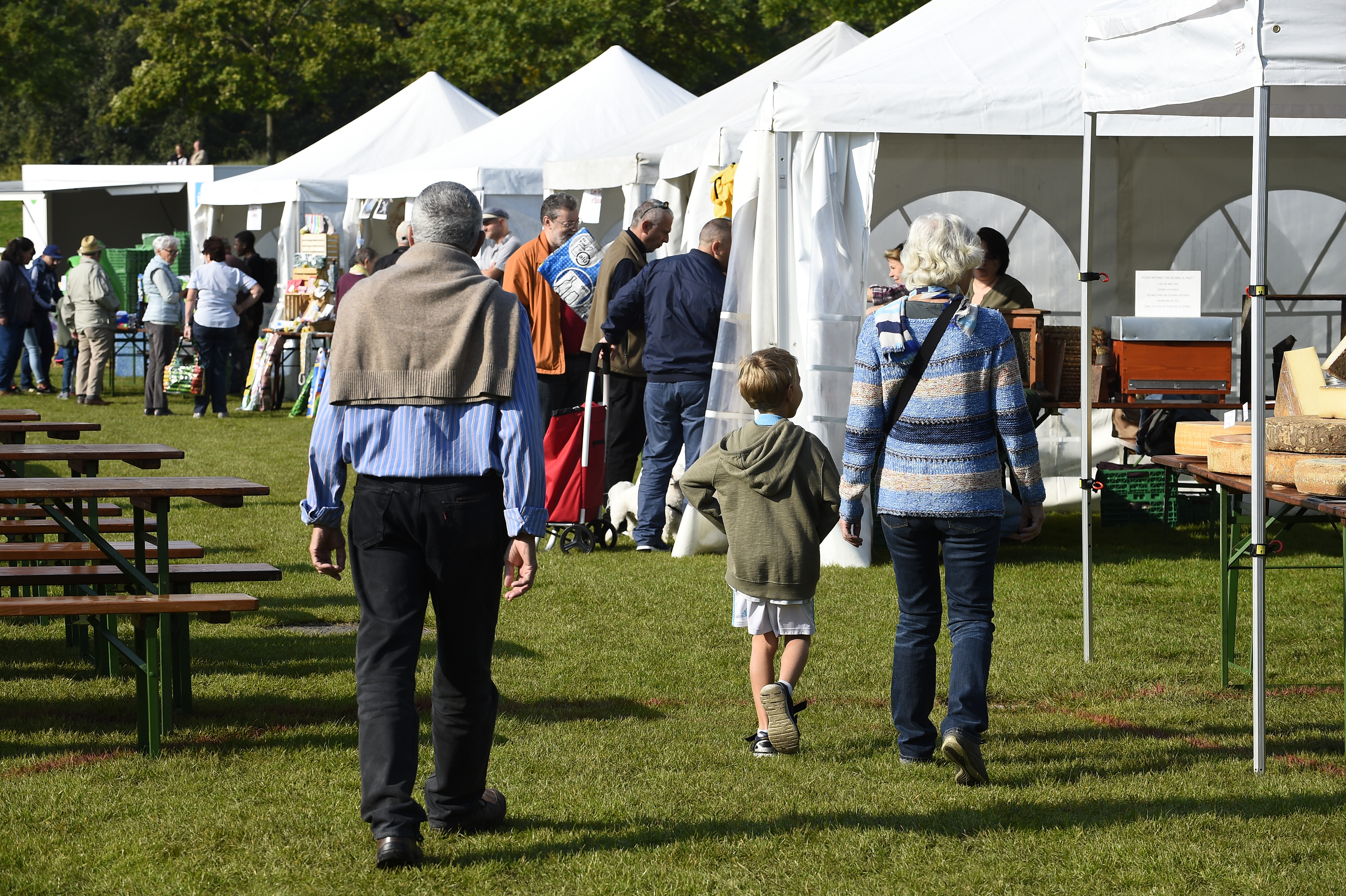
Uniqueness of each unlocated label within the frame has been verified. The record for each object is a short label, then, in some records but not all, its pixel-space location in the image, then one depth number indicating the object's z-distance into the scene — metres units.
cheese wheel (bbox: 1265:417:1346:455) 10.51
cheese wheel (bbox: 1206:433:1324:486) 10.66
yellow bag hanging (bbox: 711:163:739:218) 20.53
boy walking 10.50
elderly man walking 7.95
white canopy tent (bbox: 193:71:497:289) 40.47
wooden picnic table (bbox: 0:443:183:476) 12.60
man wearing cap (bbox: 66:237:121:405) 37.37
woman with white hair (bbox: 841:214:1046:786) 9.70
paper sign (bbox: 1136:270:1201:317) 14.98
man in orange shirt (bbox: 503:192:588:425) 20.23
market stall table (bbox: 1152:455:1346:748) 10.94
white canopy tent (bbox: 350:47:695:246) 35.03
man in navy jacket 19.22
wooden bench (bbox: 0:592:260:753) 10.24
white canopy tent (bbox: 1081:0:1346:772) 9.95
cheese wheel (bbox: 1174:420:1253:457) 12.24
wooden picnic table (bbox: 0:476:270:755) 10.46
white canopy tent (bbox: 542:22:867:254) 22.62
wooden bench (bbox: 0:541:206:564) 12.12
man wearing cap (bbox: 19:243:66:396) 41.94
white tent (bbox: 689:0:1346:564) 18.17
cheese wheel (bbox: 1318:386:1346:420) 11.15
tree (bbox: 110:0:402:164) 96.25
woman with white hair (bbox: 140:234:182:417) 35.81
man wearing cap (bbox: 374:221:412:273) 27.55
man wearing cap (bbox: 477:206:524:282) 24.56
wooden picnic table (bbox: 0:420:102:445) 15.09
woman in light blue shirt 34.69
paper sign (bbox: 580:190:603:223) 28.39
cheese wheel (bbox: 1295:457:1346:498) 9.98
